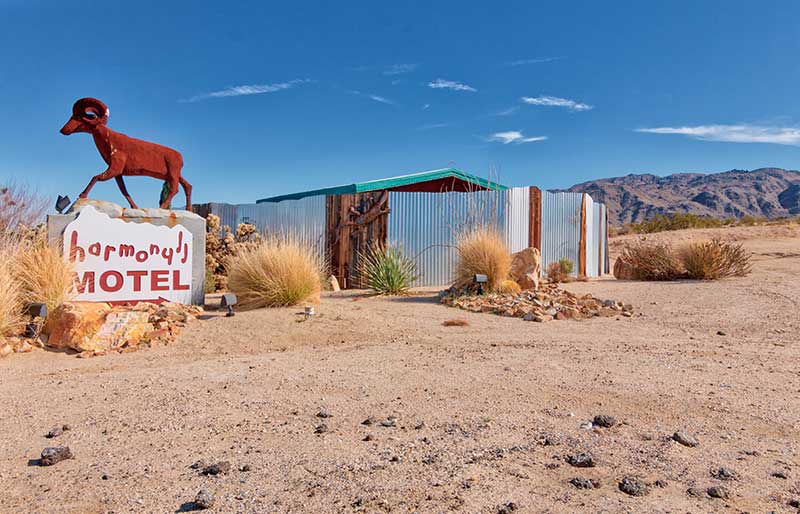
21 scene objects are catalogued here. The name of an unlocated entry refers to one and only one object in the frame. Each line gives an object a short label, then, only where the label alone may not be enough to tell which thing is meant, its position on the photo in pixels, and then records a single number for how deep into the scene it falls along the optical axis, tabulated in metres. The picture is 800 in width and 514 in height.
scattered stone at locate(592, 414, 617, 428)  3.55
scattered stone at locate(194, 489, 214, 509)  2.50
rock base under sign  6.14
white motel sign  7.81
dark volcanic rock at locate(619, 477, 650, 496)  2.58
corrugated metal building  14.14
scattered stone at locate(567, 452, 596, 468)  2.91
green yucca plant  10.95
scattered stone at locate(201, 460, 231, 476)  2.87
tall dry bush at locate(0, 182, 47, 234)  13.47
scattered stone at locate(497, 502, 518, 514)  2.41
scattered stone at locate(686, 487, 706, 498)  2.58
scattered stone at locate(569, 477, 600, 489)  2.66
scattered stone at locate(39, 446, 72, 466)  3.08
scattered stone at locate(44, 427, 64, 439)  3.53
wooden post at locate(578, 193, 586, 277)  16.52
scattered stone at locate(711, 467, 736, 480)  2.77
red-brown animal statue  8.58
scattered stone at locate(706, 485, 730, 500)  2.56
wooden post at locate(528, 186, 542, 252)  15.58
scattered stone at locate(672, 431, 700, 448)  3.22
